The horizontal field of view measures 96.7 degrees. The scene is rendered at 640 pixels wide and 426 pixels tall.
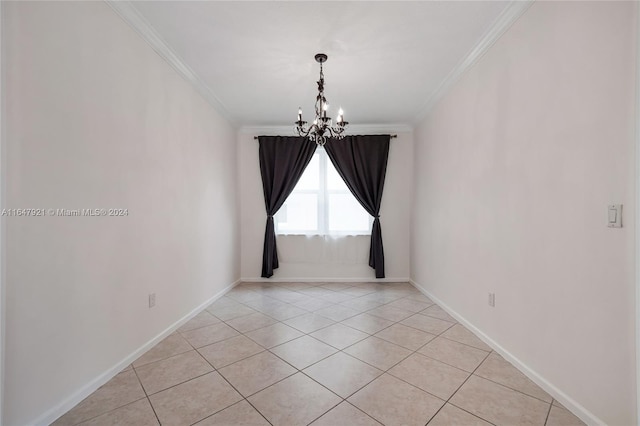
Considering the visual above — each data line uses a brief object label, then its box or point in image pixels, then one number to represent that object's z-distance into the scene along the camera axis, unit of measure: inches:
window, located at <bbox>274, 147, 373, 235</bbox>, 192.4
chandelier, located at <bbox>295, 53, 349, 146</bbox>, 100.5
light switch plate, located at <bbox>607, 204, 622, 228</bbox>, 53.8
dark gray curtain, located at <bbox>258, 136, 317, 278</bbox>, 187.0
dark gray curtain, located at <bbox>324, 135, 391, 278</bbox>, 186.1
